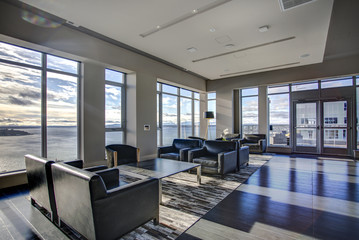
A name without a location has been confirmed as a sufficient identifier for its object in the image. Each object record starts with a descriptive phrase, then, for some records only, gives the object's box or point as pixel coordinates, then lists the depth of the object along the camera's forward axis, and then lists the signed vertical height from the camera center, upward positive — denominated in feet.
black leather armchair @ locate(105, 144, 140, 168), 13.74 -2.50
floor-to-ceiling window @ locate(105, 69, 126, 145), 17.98 +1.65
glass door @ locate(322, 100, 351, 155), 22.41 -0.62
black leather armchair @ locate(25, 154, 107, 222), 7.45 -2.53
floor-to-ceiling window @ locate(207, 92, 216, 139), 31.42 +2.25
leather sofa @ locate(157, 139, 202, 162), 15.44 -2.46
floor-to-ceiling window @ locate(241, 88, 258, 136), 28.30 +1.89
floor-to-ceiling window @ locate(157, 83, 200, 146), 24.00 +1.35
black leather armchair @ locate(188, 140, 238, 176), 13.40 -2.75
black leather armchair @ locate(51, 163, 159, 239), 5.45 -2.63
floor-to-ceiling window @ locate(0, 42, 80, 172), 12.19 +1.23
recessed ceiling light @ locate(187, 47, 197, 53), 17.64 +7.02
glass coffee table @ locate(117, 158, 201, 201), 10.14 -2.73
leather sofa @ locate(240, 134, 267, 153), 23.16 -2.63
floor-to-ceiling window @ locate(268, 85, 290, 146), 26.17 +1.02
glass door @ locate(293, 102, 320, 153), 24.25 -0.66
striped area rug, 7.18 -4.12
